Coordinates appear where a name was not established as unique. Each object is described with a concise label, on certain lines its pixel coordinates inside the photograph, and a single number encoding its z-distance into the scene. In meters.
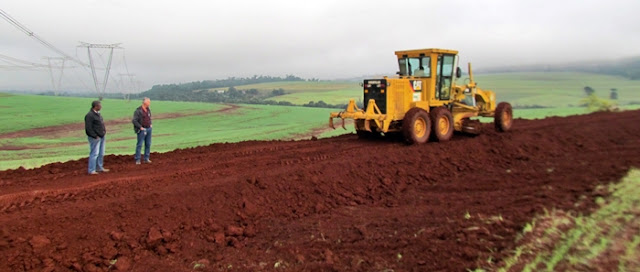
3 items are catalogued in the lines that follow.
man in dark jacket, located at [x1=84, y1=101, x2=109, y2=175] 9.13
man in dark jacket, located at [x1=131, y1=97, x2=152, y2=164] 10.02
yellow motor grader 11.73
